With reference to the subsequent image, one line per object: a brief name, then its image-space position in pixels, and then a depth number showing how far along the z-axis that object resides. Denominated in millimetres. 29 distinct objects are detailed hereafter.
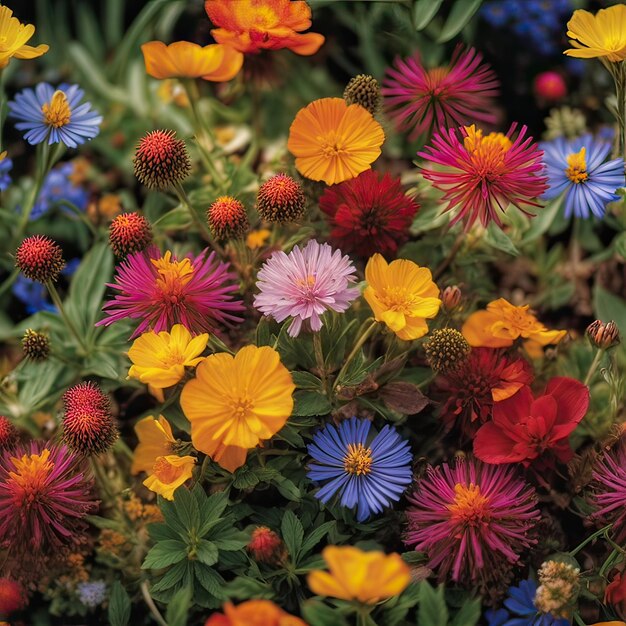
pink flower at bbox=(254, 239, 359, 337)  1006
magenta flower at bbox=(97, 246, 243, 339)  1020
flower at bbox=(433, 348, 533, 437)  1036
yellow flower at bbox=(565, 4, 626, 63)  1041
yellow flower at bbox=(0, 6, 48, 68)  1052
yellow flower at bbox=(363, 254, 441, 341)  1011
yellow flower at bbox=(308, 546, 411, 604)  918
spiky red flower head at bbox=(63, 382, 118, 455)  1015
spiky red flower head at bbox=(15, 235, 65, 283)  1045
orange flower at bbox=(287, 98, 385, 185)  1057
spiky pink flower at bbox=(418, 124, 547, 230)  1036
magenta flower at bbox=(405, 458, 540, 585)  998
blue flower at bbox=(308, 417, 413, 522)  1007
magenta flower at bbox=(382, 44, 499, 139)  1078
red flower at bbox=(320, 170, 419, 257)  1051
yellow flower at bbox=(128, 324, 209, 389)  995
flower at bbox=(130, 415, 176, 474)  1047
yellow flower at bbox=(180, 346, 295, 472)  987
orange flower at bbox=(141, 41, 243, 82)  1082
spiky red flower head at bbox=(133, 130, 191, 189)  1043
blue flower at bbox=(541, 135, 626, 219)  1073
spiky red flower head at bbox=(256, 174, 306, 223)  1036
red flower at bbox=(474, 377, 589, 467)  1023
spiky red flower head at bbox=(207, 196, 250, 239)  1037
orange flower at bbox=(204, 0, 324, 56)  1070
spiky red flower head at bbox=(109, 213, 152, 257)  1049
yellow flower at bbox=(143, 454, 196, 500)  1004
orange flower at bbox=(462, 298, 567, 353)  1053
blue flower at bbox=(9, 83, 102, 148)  1079
